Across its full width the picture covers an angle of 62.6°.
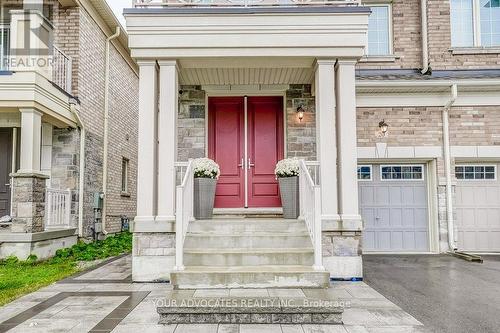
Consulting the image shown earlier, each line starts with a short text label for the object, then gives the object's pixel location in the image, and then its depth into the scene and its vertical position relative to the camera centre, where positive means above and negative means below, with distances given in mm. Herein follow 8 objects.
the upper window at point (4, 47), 8156 +2998
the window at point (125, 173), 11641 +600
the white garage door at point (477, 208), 8148 -324
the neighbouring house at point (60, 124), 7105 +1450
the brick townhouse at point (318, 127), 5453 +1128
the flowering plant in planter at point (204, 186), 5910 +108
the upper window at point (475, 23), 8375 +3450
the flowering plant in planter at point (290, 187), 6066 +87
